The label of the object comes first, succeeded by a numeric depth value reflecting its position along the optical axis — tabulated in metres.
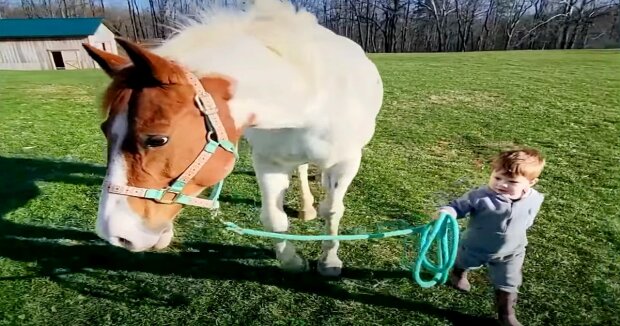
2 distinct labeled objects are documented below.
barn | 26.91
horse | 1.27
